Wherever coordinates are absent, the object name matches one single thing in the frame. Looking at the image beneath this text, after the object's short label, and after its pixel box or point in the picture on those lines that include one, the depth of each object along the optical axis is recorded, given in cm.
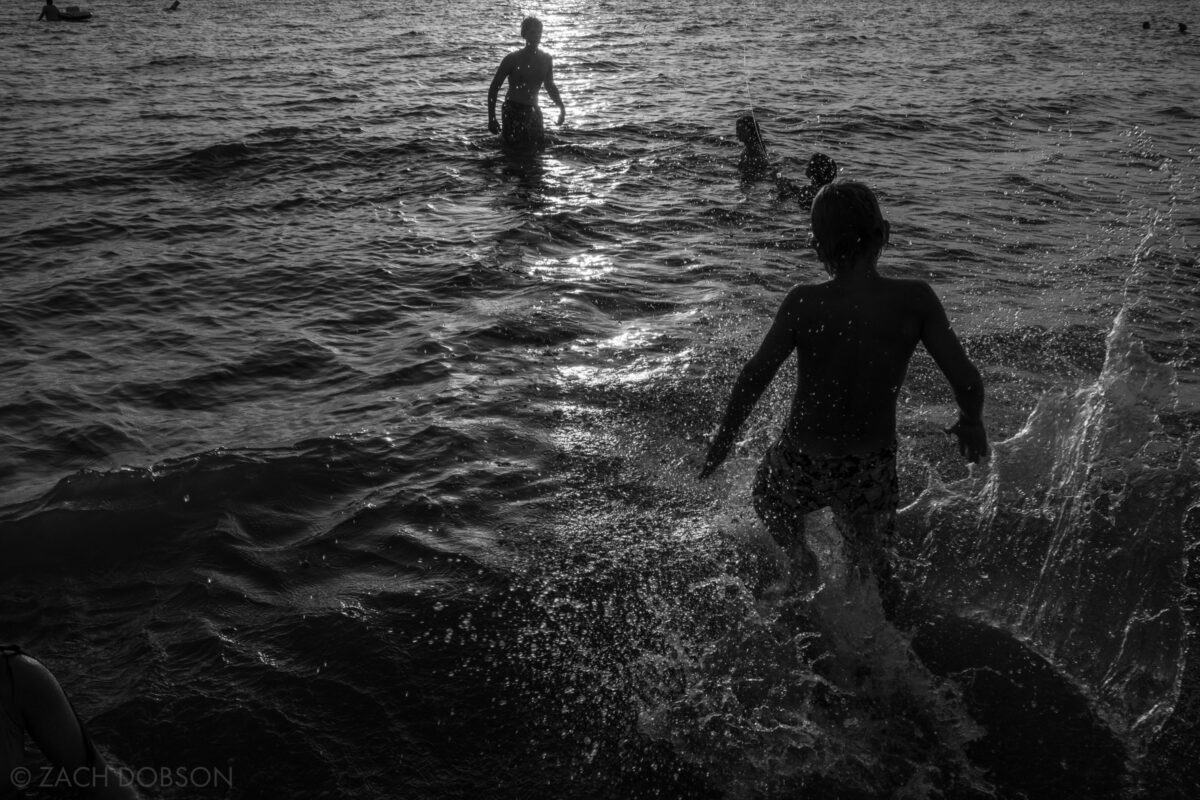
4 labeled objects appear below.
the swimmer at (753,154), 1324
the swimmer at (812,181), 1200
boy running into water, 389
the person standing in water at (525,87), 1407
